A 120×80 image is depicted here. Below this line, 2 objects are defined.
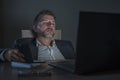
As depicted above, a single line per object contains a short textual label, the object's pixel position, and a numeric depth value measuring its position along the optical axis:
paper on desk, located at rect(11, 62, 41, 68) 1.50
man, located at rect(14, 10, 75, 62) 2.82
